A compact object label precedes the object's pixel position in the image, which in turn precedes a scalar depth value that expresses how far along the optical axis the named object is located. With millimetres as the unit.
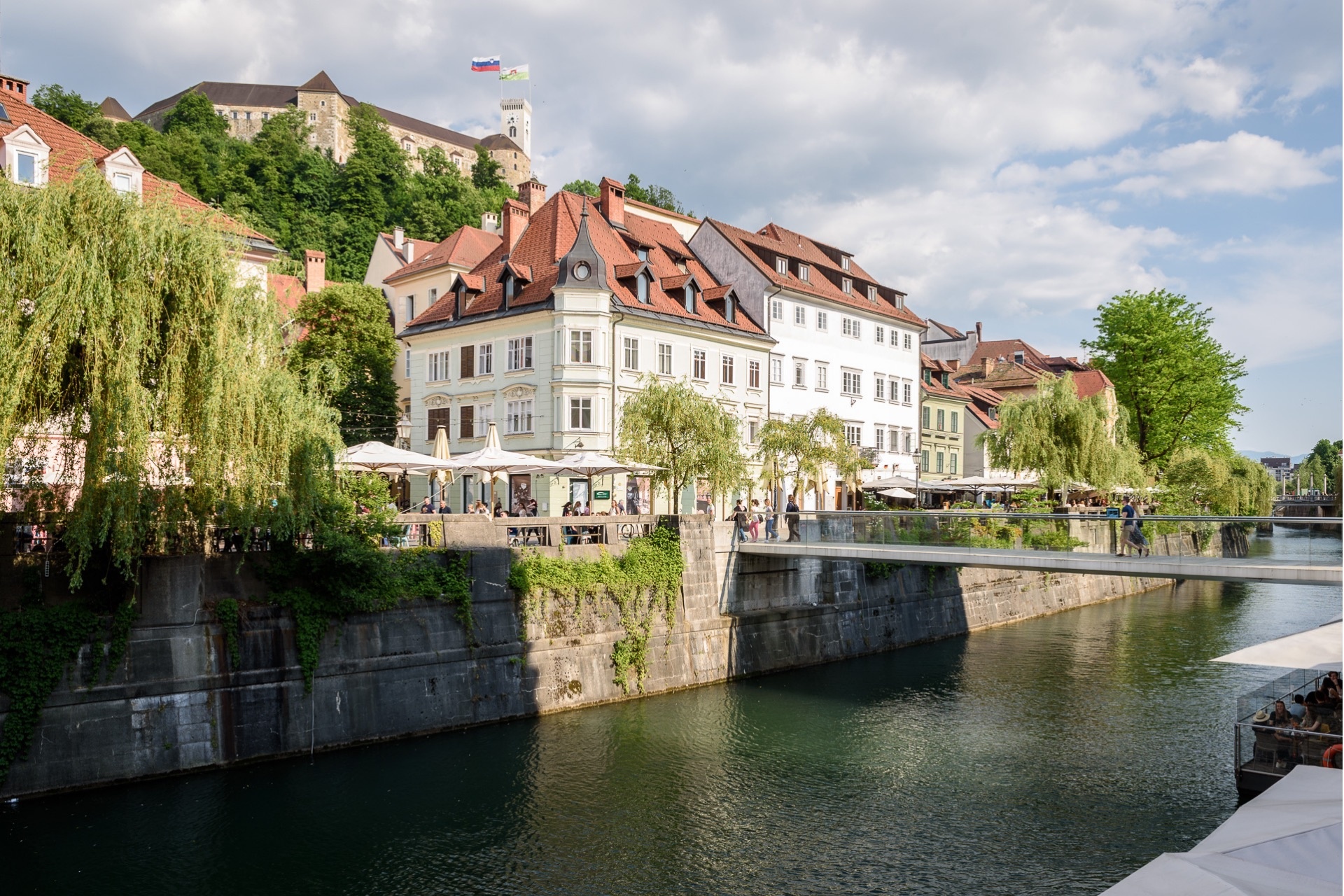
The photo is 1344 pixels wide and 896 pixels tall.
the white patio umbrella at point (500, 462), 28625
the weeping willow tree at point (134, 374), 16297
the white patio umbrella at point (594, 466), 29703
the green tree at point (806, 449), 41781
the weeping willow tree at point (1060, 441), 46500
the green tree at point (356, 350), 52094
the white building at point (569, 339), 40906
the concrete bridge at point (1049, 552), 19578
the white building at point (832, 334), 50375
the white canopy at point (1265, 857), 8422
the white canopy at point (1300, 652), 17656
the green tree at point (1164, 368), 53344
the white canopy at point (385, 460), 26062
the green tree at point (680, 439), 32750
